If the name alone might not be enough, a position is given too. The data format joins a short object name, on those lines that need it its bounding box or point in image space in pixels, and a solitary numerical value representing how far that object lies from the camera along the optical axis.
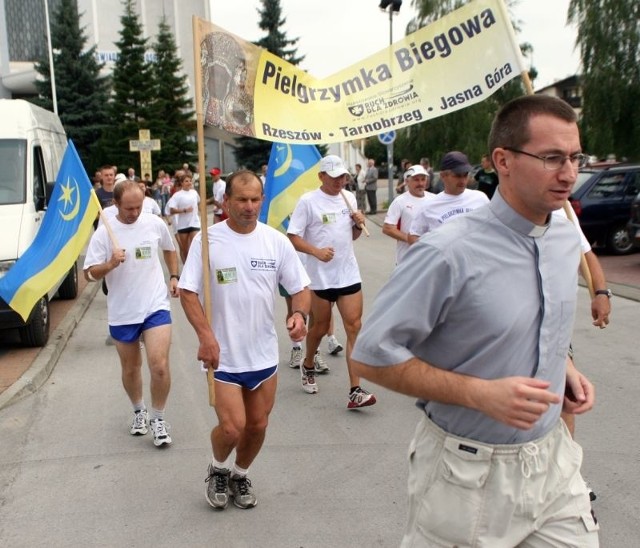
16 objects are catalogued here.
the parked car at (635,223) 13.34
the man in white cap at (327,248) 6.77
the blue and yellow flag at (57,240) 6.68
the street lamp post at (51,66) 31.95
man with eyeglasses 2.16
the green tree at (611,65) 19.95
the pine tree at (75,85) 44.31
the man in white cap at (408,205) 7.53
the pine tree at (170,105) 47.69
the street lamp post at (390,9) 20.92
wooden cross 23.33
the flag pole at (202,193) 4.27
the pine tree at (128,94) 45.59
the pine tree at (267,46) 50.12
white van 8.53
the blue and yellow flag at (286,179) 8.52
